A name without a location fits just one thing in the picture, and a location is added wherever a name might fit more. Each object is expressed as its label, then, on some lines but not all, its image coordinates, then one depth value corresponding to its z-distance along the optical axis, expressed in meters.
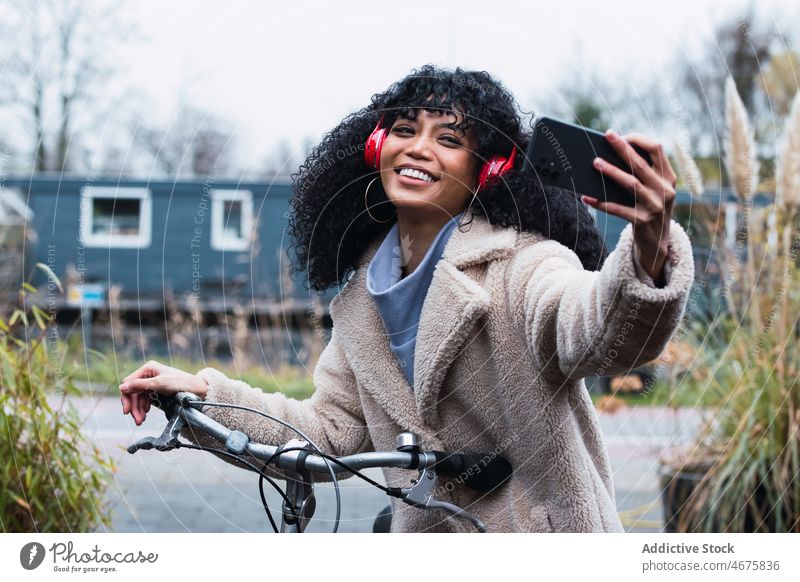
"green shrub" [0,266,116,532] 2.02
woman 1.41
